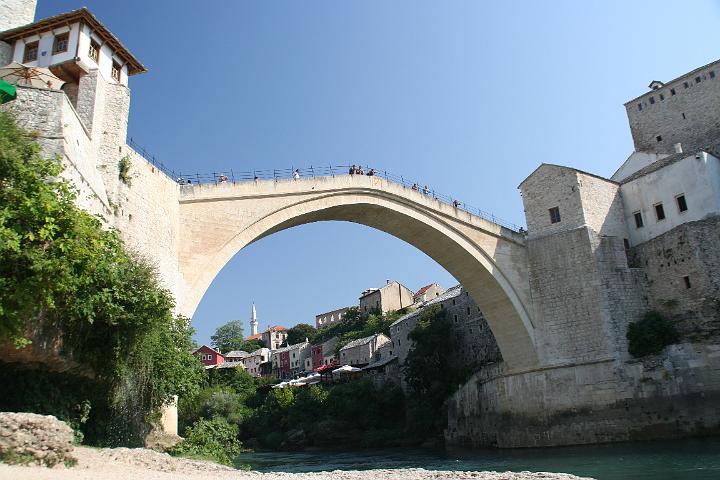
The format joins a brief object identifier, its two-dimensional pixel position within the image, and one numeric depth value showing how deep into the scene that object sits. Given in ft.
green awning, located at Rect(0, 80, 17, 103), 34.58
